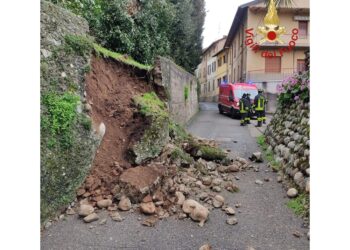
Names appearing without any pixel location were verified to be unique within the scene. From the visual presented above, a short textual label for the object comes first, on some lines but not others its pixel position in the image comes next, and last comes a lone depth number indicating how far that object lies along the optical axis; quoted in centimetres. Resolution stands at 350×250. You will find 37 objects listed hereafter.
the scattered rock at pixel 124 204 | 331
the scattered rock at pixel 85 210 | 314
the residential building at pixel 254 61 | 1278
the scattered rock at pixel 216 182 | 430
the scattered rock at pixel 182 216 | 326
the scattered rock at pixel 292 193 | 380
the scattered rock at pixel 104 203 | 333
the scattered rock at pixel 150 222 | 307
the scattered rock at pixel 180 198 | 354
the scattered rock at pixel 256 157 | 568
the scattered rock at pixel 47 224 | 295
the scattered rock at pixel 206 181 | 427
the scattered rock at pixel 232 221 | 319
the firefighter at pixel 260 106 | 1027
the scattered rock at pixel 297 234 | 291
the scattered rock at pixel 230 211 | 343
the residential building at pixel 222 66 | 2408
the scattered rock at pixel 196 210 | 320
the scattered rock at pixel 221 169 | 498
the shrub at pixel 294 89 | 537
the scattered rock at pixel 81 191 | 346
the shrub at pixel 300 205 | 336
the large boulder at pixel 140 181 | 345
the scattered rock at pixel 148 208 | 326
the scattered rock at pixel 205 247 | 264
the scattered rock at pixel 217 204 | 361
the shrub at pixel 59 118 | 319
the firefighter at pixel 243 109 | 1137
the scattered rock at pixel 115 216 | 313
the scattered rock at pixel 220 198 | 372
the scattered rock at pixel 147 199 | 340
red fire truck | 1424
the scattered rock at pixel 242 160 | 547
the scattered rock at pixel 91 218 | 306
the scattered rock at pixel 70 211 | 320
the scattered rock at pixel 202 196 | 378
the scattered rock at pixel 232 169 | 502
